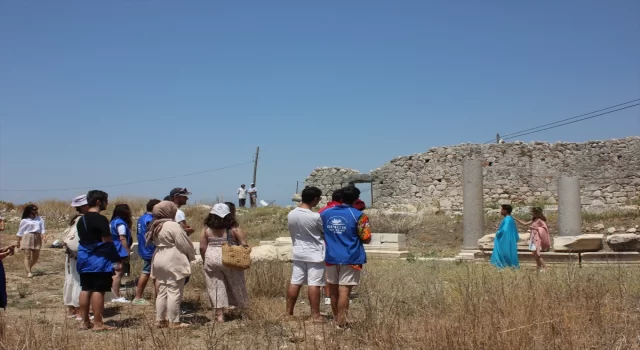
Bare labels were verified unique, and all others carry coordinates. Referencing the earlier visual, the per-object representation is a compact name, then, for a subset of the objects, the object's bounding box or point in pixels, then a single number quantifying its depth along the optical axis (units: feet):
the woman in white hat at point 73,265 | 22.72
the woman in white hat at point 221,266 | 22.75
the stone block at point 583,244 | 39.22
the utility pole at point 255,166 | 134.00
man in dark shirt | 20.59
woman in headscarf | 21.30
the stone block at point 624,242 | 38.55
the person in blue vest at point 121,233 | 26.37
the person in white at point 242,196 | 100.78
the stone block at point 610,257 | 37.49
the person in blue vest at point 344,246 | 21.15
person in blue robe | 36.76
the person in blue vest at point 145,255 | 26.94
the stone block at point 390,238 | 47.80
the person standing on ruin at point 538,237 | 36.28
